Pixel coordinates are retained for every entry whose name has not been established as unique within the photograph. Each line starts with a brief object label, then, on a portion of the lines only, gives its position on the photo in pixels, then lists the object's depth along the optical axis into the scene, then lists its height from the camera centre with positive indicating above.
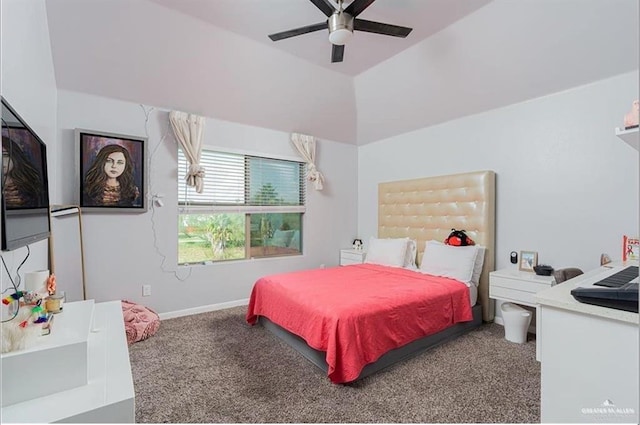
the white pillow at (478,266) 3.25 -0.63
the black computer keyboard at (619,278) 1.21 -0.31
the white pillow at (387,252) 3.85 -0.58
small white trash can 2.78 -1.08
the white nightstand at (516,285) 2.71 -0.73
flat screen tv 1.14 +0.12
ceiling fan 2.09 +1.37
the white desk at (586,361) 1.02 -0.56
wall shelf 1.19 +0.30
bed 2.19 -0.77
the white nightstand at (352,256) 4.62 -0.75
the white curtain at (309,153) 4.40 +0.84
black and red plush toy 3.43 -0.36
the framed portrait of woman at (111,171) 3.01 +0.39
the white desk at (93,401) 0.96 -0.66
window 3.71 +0.00
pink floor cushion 2.78 -1.09
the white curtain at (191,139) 3.44 +0.82
